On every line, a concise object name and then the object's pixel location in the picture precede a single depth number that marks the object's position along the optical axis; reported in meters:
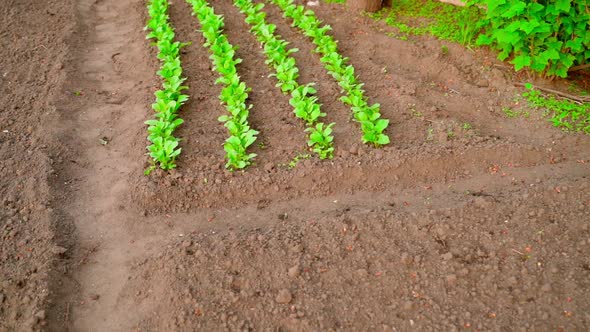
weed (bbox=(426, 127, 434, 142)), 5.22
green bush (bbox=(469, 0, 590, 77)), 5.46
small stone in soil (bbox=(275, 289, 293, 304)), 3.69
